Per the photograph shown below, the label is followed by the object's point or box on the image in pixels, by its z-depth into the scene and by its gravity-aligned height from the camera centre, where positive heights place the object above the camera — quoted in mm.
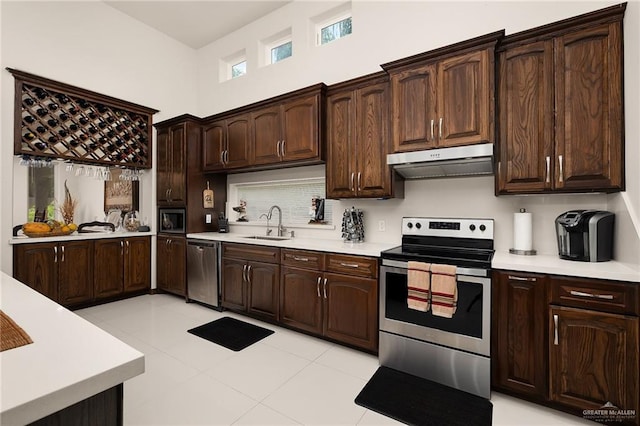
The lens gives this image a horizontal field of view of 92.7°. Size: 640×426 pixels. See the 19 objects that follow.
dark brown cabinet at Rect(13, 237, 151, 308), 3334 -656
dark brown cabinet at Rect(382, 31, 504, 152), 2301 +951
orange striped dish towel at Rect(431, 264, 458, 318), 2105 -538
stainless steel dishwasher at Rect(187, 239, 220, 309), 3766 -741
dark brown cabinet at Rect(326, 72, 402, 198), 2848 +727
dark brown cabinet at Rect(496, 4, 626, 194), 2006 +748
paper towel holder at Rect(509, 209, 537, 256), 2352 -299
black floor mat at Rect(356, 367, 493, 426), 1867 -1247
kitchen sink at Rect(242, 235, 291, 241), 3924 -312
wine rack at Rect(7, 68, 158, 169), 3422 +1128
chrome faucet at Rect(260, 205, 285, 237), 4013 -97
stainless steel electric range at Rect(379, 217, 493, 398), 2090 -753
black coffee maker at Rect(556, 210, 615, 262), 1996 -144
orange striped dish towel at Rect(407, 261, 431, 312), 2195 -521
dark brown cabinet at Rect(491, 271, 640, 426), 1713 -783
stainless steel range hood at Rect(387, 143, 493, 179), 2324 +426
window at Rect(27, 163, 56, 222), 3635 +245
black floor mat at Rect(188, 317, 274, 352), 2880 -1210
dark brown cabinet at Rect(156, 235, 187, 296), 4156 -706
